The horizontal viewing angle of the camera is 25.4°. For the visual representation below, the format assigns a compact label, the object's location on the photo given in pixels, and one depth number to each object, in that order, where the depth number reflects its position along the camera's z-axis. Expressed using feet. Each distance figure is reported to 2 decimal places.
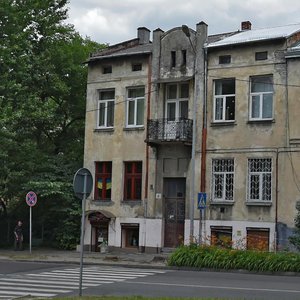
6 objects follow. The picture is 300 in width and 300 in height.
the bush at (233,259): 74.54
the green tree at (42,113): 111.45
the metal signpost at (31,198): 100.18
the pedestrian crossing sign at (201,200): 88.22
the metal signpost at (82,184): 49.70
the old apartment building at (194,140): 96.02
